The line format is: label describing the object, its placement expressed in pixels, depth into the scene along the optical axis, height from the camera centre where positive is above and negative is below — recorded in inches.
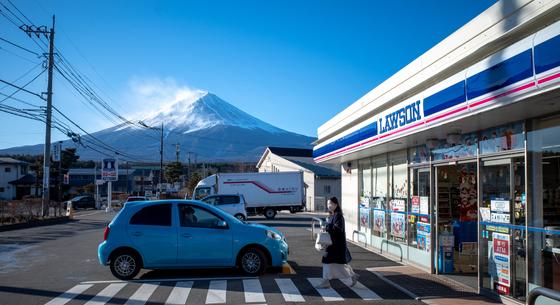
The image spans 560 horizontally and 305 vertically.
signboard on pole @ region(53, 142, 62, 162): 1670.8 +116.0
